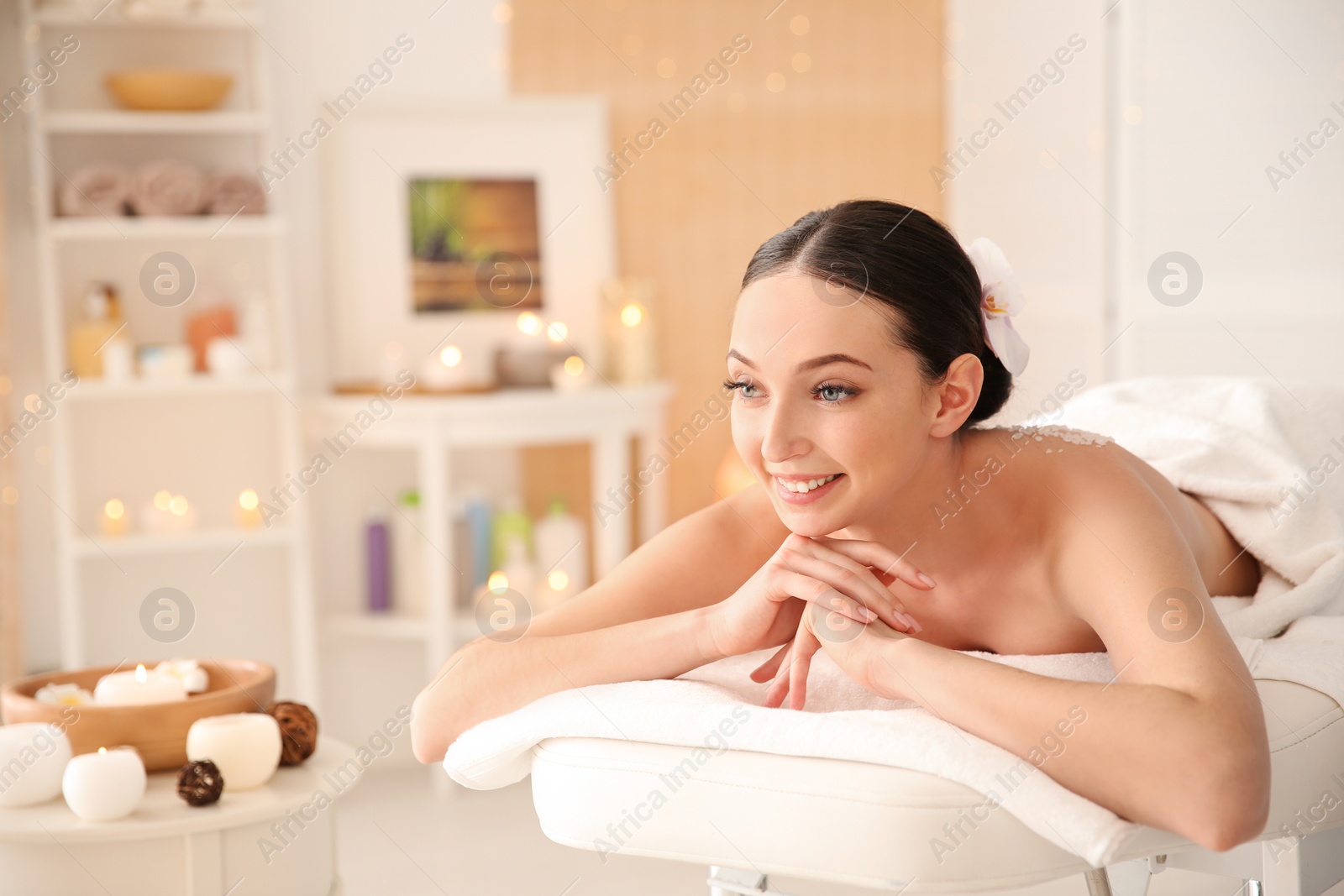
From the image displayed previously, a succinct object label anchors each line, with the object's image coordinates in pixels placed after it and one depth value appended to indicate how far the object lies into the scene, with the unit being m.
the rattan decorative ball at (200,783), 1.40
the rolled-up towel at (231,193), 2.66
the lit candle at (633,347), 3.04
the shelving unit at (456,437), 2.76
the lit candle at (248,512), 2.82
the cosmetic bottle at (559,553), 2.99
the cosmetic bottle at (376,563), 2.95
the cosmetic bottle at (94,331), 2.66
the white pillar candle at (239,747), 1.45
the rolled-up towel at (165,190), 2.62
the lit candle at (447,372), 2.83
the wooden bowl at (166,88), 2.64
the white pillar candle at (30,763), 1.39
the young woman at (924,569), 0.90
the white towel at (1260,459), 1.38
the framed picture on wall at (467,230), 2.98
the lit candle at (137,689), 1.57
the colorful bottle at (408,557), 2.91
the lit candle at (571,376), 2.90
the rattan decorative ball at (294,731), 1.55
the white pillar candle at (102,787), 1.34
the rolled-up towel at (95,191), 2.60
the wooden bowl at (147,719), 1.50
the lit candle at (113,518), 2.71
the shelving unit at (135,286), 2.61
